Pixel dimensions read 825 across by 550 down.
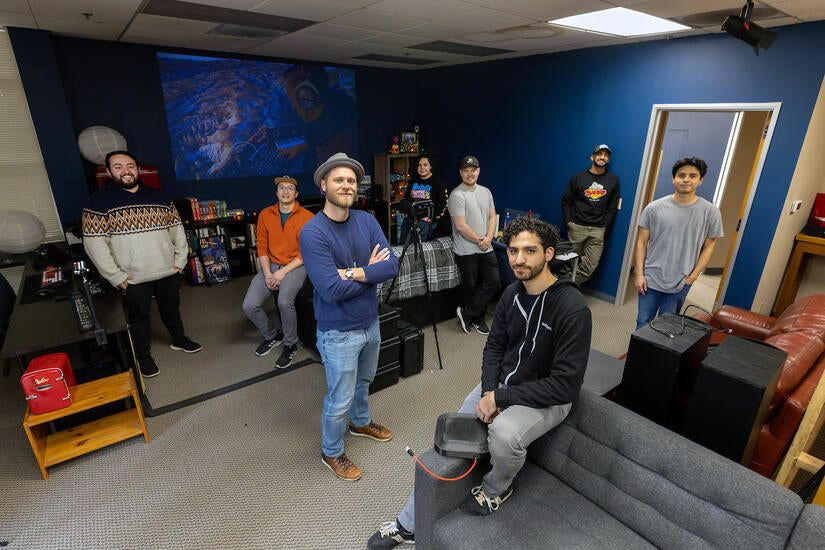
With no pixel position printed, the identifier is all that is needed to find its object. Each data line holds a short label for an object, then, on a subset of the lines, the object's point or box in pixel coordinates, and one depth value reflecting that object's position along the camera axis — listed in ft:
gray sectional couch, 4.25
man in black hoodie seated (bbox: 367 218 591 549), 5.28
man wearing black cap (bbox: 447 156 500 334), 12.12
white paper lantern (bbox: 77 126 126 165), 14.24
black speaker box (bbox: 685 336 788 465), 5.14
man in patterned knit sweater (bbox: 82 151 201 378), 9.43
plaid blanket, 11.98
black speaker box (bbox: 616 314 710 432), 6.02
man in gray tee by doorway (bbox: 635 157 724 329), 8.97
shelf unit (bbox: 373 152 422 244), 21.60
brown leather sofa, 5.94
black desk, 7.41
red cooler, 7.24
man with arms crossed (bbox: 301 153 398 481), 6.64
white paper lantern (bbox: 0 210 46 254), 12.32
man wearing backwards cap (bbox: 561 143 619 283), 14.55
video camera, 10.69
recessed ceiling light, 10.09
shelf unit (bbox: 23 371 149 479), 7.59
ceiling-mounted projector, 8.17
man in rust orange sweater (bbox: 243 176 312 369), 11.09
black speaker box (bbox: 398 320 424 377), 10.44
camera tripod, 11.12
